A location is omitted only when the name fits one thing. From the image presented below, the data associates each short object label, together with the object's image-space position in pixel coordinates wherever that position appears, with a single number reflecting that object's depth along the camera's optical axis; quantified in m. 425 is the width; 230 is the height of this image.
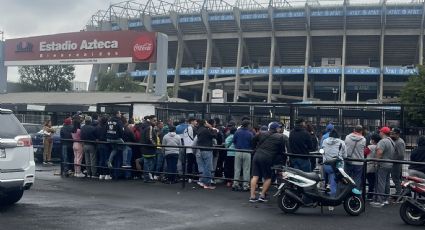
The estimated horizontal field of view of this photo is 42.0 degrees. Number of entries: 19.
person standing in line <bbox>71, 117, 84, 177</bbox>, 15.60
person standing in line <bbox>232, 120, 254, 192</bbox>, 13.11
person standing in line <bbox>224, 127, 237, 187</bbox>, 13.95
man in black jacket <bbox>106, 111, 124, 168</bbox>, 14.73
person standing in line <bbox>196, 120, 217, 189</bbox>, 13.61
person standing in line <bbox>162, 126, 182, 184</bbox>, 14.16
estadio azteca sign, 30.47
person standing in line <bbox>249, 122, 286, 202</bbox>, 11.26
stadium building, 58.97
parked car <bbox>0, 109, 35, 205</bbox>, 9.32
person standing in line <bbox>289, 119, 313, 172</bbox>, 11.93
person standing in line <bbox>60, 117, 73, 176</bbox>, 16.02
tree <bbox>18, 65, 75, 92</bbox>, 67.31
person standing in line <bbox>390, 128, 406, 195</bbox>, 11.52
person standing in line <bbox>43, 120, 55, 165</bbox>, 20.13
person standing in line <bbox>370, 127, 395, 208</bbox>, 11.31
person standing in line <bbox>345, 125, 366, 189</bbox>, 11.45
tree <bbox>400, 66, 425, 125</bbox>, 38.98
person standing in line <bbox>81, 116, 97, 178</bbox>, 15.19
